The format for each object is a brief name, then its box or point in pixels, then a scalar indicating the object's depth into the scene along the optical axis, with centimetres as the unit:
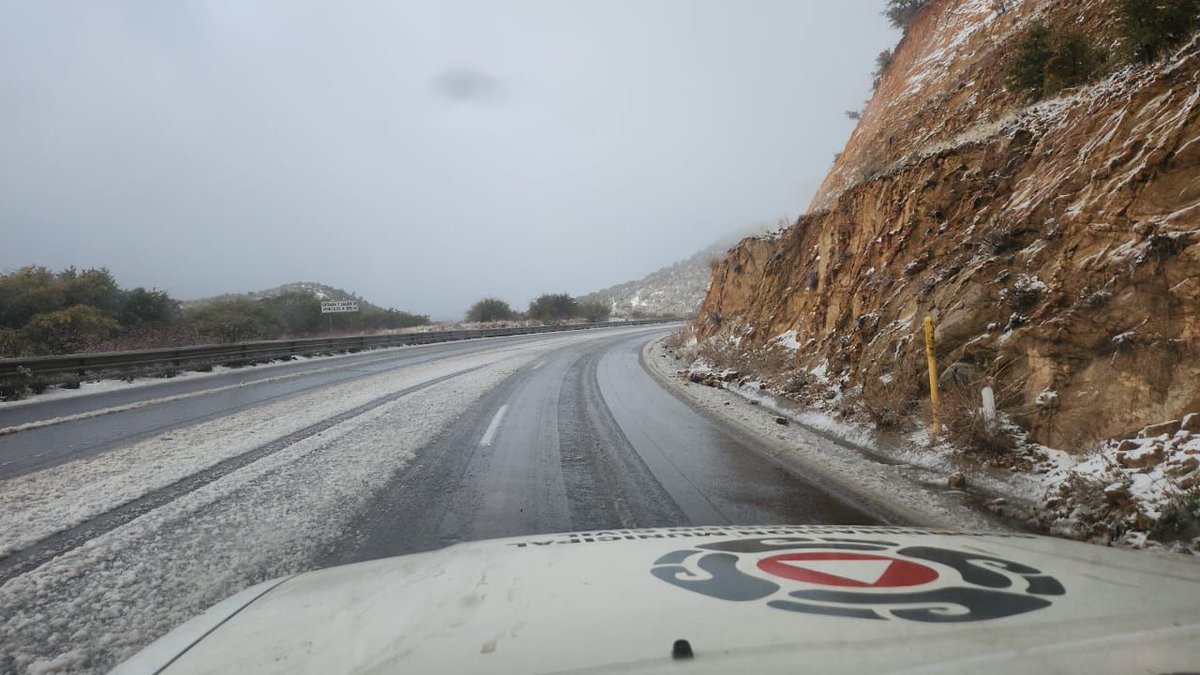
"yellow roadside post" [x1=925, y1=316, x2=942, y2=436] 642
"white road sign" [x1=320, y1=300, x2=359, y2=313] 3584
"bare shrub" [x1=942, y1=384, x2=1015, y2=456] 568
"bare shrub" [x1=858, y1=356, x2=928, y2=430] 727
